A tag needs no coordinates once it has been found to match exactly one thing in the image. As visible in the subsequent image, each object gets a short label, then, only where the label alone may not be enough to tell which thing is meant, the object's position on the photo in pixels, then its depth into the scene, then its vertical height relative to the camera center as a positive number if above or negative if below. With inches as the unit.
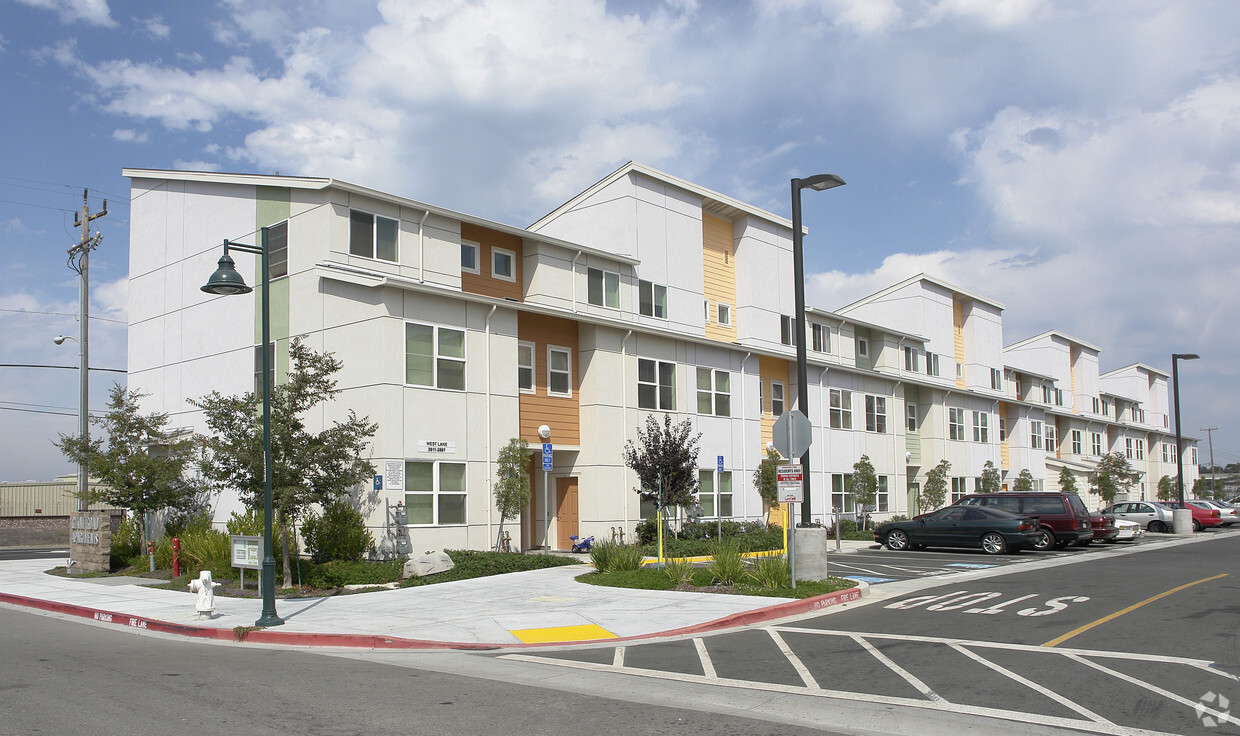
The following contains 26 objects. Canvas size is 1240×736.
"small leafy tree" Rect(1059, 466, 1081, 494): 2119.8 -91.6
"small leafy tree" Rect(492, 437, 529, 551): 916.0 -32.7
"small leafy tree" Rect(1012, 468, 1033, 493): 2018.9 -87.8
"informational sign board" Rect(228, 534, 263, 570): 662.5 -72.6
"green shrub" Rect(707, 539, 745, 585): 670.5 -89.0
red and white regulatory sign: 606.1 -25.3
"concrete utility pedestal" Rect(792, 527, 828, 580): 668.7 -83.0
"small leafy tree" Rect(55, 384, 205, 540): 920.3 -6.2
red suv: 1101.1 -86.8
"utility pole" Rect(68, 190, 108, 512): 1175.0 +200.2
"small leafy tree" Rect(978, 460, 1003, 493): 1849.2 -75.2
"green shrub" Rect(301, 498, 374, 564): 819.4 -76.9
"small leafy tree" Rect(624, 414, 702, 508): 940.0 -18.8
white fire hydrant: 568.7 -86.7
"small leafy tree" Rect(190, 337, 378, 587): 712.4 +5.7
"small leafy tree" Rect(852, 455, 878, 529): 1406.3 -58.7
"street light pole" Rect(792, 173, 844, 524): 645.3 +128.2
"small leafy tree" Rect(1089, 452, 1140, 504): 2187.5 -83.6
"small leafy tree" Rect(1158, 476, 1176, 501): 2849.4 -153.8
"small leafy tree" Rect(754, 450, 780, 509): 1253.1 -45.2
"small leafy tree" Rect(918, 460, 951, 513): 1668.3 -82.6
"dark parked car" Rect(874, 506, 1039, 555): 1032.8 -103.6
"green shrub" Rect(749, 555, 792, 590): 642.7 -91.8
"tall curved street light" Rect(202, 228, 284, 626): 550.3 +27.6
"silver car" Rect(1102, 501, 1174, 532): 1620.3 -132.8
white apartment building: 876.0 +136.6
